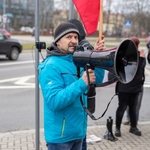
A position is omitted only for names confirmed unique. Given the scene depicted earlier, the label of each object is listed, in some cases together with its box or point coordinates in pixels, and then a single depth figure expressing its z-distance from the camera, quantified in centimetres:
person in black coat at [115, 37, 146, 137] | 517
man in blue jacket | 254
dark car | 1627
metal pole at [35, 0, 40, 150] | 372
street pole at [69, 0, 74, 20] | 396
